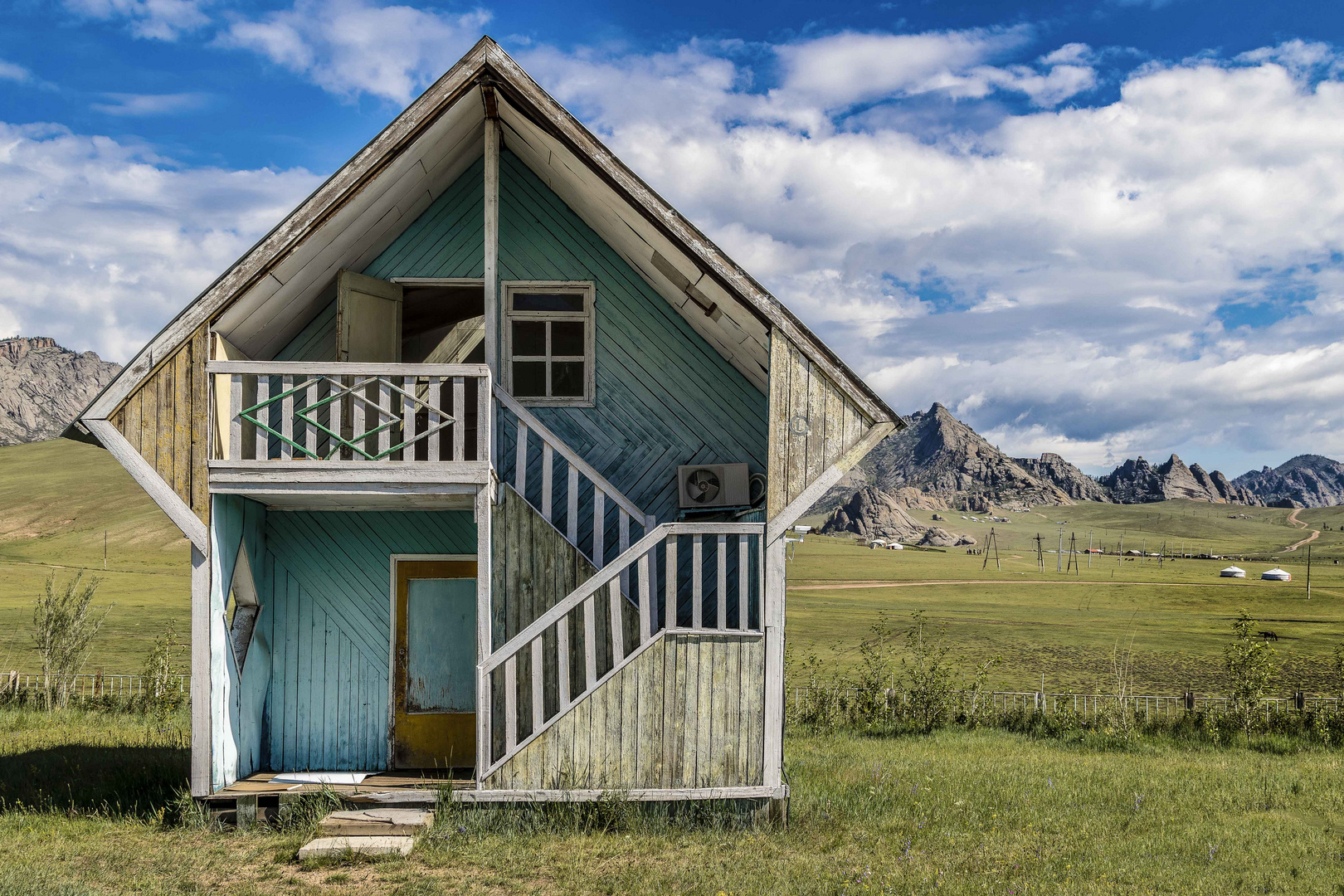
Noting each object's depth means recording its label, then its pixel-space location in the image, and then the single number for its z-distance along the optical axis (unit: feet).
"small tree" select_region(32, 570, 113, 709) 52.65
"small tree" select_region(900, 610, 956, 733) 51.03
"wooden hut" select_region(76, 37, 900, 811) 26.68
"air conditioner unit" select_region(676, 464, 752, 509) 31.86
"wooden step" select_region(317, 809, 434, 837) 25.63
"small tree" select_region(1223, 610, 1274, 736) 47.26
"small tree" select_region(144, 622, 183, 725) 51.03
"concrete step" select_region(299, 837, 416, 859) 24.35
